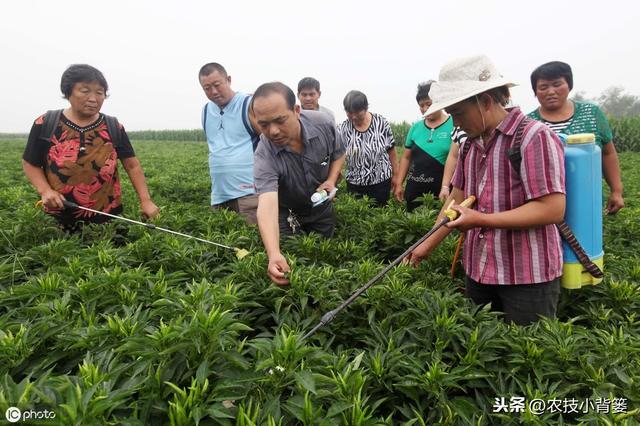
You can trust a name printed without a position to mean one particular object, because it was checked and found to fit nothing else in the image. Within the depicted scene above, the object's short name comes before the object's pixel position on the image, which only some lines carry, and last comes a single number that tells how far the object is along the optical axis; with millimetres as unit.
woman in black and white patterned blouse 4656
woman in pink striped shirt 1823
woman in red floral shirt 3105
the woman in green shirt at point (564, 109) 3129
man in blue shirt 3955
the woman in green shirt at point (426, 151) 4316
